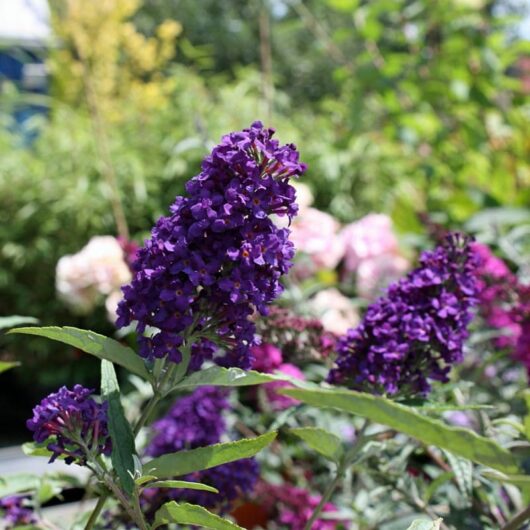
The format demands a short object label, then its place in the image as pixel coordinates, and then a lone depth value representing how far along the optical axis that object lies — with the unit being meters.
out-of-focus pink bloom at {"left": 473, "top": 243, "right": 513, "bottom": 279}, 1.50
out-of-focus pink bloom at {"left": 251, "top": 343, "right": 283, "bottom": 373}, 1.45
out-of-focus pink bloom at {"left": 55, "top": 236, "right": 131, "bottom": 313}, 2.33
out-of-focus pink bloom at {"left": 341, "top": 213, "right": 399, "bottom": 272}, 2.45
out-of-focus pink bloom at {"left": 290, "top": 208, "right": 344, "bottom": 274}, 2.32
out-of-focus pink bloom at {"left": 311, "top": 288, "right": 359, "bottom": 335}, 2.01
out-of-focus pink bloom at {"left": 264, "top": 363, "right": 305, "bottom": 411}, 1.50
